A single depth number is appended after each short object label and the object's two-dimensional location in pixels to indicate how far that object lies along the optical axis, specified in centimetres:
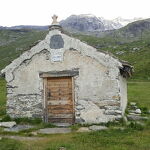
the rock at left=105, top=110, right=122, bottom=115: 829
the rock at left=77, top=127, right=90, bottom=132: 766
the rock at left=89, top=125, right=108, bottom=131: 770
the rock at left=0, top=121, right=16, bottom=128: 828
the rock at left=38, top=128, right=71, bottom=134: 763
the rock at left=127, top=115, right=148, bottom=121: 913
